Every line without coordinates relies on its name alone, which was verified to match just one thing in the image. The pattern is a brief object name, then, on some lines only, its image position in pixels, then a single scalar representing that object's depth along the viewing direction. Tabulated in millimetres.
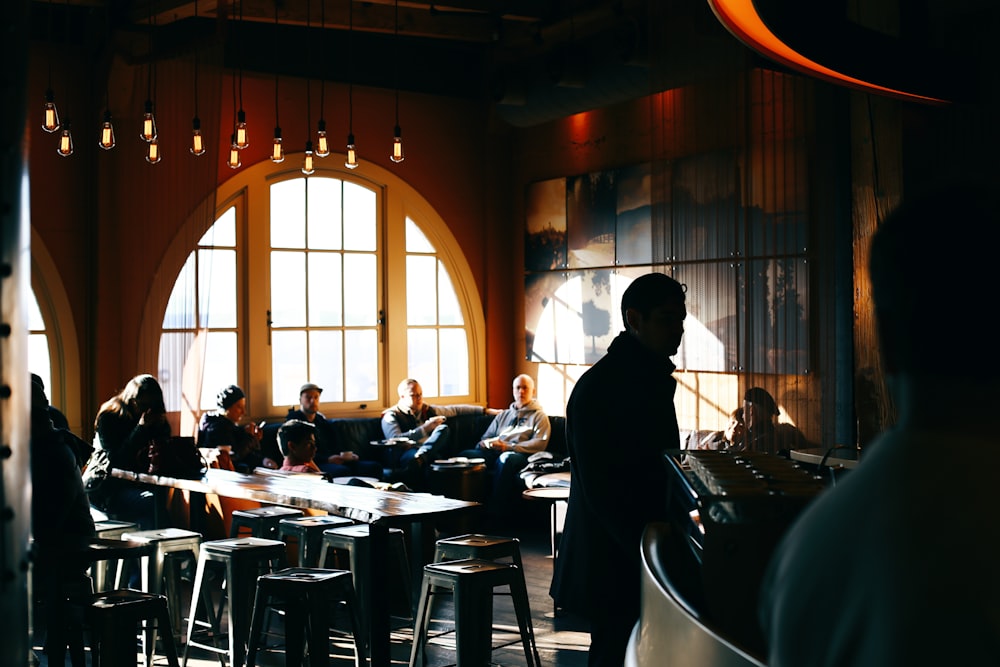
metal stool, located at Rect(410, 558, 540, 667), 5105
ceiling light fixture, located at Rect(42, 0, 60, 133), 7059
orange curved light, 3783
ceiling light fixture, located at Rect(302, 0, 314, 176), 8398
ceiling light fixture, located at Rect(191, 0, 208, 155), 8047
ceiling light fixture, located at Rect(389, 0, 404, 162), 8695
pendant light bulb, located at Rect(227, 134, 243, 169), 8219
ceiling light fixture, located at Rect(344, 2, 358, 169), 10297
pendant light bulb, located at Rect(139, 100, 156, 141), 7395
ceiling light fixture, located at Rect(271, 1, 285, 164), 8203
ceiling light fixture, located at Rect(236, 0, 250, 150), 7963
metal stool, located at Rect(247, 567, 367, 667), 5020
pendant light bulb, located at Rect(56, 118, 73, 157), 7721
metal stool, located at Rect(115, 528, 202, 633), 6086
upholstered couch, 10773
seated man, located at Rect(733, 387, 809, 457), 7832
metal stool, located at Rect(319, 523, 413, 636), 6020
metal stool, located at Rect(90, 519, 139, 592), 6465
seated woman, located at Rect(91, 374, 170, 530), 7234
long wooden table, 5277
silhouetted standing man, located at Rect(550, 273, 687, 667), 3123
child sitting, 7824
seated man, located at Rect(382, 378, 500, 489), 10227
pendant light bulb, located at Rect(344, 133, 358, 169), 8749
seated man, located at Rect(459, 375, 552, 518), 10148
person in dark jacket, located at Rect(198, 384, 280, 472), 8820
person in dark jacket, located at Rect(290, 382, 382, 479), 10188
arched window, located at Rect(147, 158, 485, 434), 10789
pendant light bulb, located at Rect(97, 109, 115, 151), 7625
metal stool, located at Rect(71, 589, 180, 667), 4816
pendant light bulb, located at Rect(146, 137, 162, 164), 7809
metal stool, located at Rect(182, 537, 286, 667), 5637
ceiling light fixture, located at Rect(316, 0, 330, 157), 8258
